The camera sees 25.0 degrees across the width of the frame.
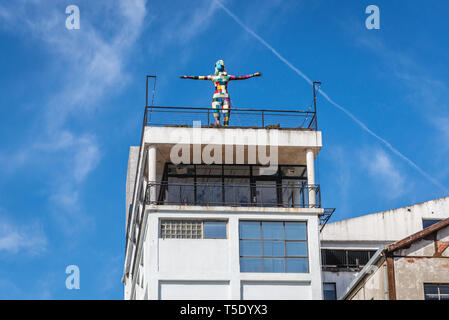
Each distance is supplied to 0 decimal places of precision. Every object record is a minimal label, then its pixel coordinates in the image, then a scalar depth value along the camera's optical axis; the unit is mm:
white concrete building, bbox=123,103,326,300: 48219
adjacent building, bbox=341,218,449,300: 43344
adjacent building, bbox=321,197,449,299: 60750
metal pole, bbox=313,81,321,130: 52497
